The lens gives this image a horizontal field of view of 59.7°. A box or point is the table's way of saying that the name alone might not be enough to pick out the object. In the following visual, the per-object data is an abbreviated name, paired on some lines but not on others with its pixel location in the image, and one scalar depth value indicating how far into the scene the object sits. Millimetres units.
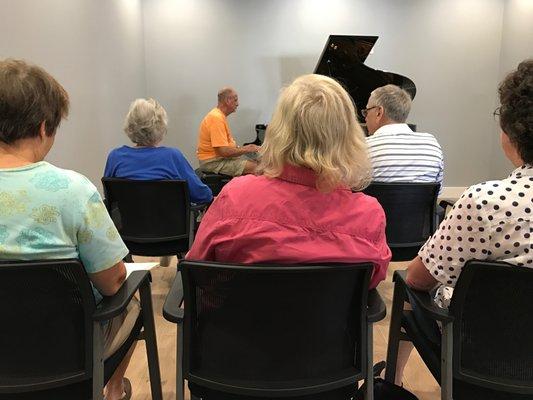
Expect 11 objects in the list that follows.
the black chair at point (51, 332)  1041
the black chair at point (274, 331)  1052
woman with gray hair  2537
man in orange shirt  4508
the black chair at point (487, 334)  1073
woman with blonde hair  1146
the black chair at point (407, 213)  2207
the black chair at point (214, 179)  4250
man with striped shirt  2383
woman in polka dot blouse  1088
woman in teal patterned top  1112
